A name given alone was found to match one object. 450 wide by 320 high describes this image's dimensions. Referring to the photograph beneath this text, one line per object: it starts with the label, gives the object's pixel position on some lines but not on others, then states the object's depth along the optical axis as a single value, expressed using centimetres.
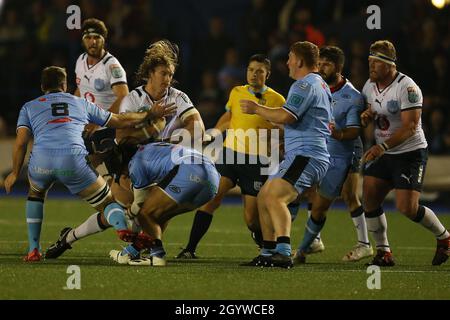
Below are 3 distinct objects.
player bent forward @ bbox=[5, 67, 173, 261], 1844
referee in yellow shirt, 2077
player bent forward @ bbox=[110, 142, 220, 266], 1823
